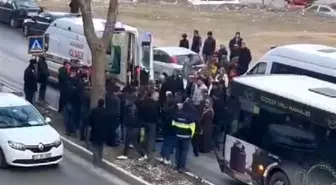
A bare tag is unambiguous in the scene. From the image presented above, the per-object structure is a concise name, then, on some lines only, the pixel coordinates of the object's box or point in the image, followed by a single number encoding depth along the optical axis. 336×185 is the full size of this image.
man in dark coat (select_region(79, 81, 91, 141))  20.22
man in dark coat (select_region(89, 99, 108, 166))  18.11
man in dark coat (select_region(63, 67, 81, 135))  20.52
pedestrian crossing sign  23.39
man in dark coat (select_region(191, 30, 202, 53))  32.22
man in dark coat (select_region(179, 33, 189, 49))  31.83
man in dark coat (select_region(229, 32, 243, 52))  30.72
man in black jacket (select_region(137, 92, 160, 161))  18.62
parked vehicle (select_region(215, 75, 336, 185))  15.12
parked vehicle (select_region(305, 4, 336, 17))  59.81
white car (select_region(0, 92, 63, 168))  17.62
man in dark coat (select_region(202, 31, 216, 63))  31.33
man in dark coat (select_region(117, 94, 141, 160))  18.72
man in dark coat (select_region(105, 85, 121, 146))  18.36
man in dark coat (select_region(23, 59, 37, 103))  23.34
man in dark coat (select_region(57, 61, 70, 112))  21.02
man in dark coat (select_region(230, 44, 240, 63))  28.71
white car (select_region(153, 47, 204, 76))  28.75
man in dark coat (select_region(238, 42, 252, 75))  27.91
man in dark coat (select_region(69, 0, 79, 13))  38.16
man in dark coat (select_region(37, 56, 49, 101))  24.18
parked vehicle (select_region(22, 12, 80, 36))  36.59
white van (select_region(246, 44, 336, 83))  20.27
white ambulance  25.06
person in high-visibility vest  17.75
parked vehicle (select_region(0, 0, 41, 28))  41.06
